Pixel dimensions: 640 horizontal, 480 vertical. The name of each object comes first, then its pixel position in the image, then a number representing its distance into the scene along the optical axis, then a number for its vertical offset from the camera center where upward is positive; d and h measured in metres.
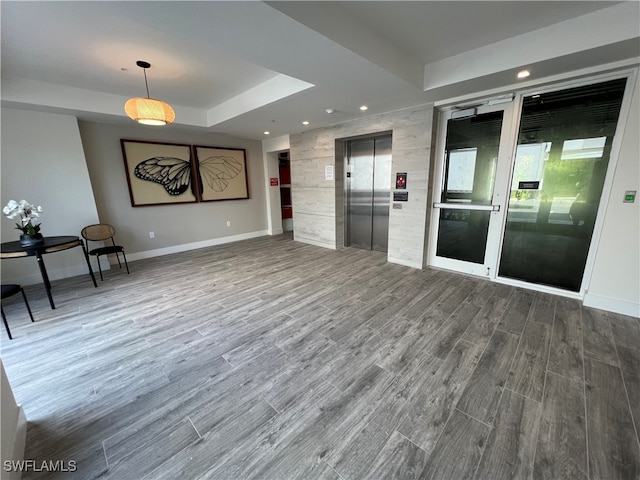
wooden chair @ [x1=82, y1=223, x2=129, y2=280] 4.06 -0.73
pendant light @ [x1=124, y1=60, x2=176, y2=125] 2.87 +0.96
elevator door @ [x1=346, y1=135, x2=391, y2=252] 4.68 -0.09
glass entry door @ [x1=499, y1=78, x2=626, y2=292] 2.69 +0.03
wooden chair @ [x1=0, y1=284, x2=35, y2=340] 2.46 -0.99
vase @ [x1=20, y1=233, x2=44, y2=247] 3.07 -0.59
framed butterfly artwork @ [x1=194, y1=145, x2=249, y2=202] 5.56 +0.38
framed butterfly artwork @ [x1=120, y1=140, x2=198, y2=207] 4.68 +0.36
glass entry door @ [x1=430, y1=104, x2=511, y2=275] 3.33 -0.06
